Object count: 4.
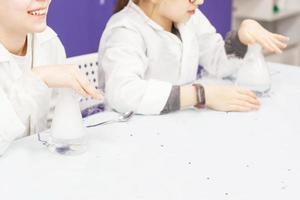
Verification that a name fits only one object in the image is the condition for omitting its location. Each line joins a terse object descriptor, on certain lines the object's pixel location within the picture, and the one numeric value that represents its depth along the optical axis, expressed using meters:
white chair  1.97
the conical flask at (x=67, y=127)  1.36
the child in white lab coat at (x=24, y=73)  1.37
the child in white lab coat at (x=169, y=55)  1.58
